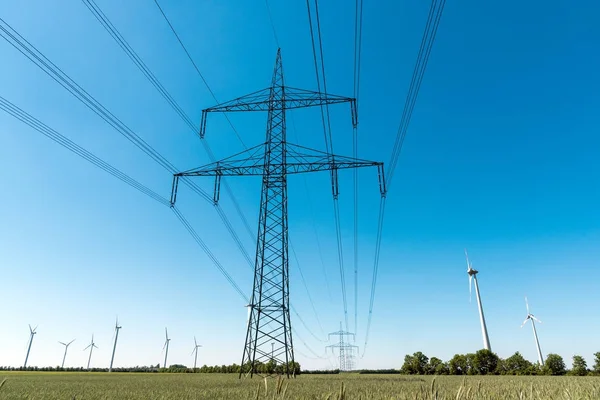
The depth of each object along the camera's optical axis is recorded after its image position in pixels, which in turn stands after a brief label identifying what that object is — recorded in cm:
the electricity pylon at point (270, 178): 2883
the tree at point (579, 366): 8831
